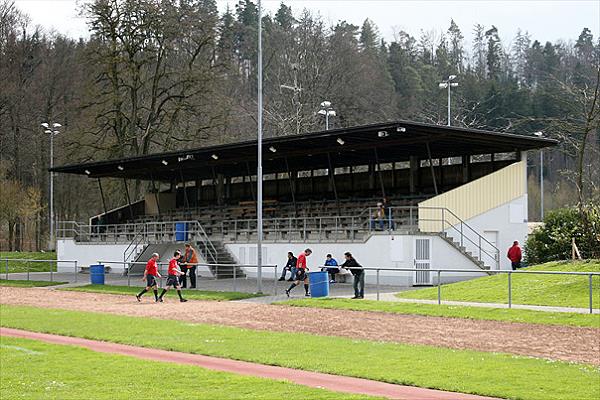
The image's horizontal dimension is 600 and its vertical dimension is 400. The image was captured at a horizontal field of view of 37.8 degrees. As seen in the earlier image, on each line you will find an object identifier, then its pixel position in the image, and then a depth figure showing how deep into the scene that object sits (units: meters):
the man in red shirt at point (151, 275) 32.25
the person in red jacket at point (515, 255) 38.44
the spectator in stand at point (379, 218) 39.28
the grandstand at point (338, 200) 39.03
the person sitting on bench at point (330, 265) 34.35
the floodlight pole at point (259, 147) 33.31
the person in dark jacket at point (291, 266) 38.75
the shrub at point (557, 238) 35.59
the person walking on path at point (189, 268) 37.44
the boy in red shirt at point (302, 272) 32.19
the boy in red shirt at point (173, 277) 31.75
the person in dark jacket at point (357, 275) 29.69
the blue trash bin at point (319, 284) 31.30
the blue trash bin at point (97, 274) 41.59
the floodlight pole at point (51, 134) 58.53
